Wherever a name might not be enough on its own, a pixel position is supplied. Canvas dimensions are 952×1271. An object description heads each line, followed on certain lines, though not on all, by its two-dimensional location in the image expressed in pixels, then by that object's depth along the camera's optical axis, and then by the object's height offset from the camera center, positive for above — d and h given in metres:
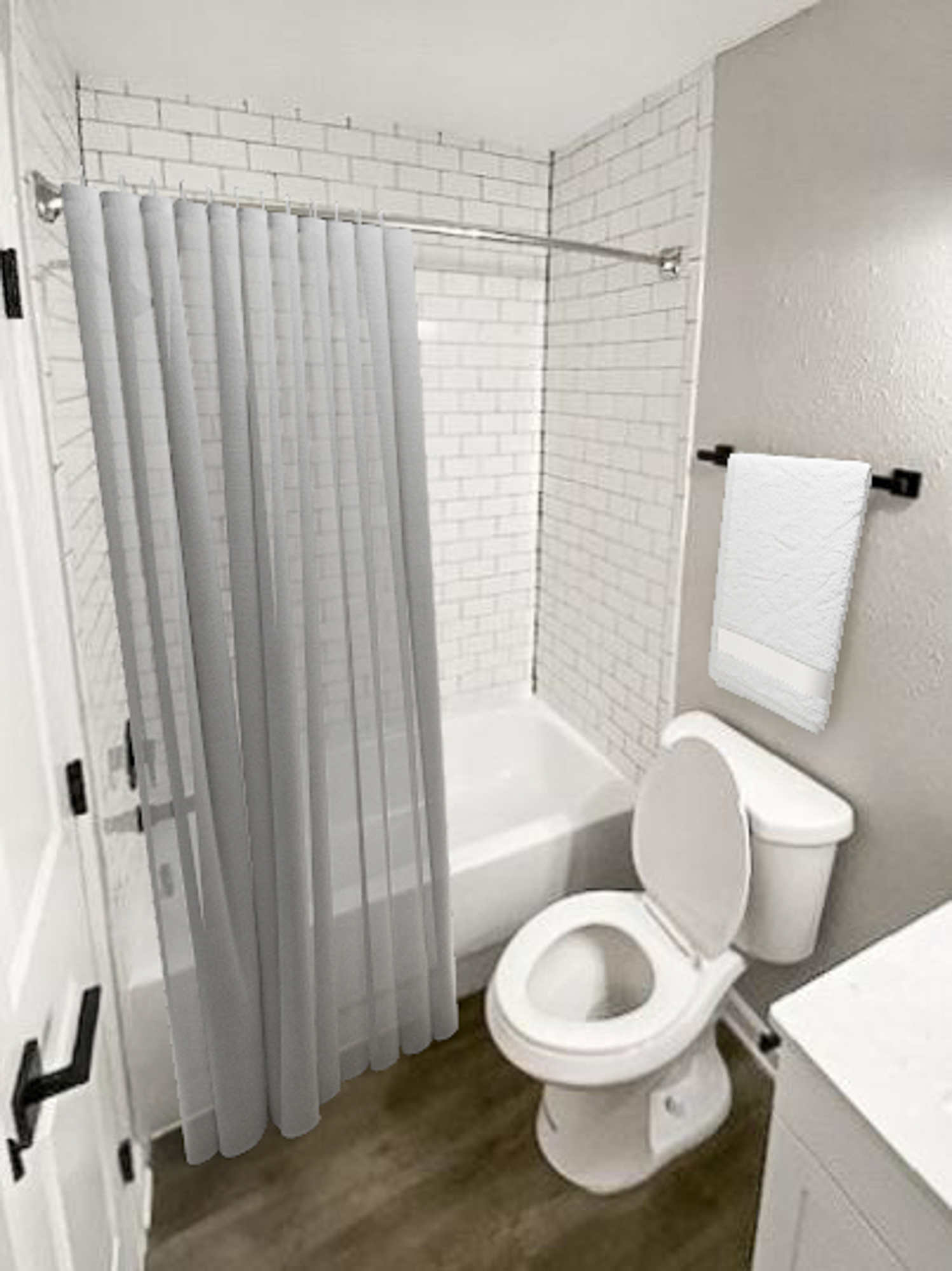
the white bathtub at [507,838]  1.66 -1.27
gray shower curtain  1.22 -0.36
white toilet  1.52 -1.20
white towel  1.47 -0.34
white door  0.83 -0.60
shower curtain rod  1.16 +0.37
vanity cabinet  0.84 -0.94
